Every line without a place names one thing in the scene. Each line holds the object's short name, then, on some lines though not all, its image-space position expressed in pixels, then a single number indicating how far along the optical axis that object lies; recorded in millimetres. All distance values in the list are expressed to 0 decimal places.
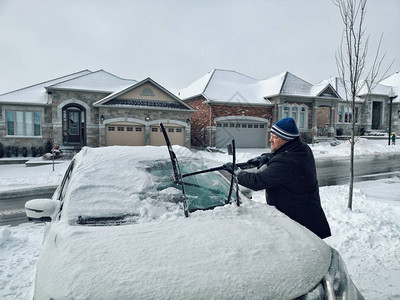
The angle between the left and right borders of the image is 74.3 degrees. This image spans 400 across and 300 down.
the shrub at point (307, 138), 23781
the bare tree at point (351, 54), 5543
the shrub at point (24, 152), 18083
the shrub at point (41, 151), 18406
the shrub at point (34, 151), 18303
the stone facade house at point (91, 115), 17719
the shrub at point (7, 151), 17573
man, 2340
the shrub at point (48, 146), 18594
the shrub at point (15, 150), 17784
